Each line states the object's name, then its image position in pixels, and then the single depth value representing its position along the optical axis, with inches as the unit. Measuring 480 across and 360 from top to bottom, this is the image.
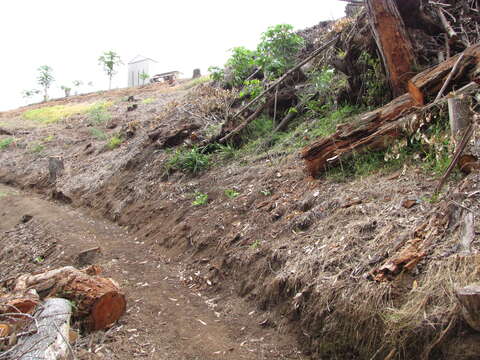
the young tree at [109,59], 1236.7
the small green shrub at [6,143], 618.2
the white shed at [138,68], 1374.8
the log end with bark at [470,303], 73.8
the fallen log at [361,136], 161.3
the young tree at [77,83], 1358.3
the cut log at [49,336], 93.0
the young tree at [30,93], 1374.3
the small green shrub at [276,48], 293.9
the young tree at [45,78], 1348.4
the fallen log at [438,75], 149.6
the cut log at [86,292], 128.1
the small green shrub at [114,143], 443.2
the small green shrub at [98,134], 517.3
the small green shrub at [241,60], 298.5
